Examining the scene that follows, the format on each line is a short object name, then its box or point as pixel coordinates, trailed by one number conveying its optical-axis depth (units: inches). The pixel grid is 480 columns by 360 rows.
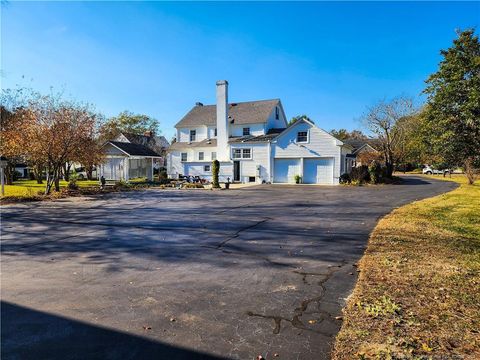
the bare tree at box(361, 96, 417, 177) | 1328.7
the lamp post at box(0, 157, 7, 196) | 691.3
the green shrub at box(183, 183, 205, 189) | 1044.4
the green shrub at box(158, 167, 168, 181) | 1317.2
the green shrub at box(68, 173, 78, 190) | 846.0
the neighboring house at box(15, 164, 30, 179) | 2140.7
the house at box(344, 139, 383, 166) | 1742.1
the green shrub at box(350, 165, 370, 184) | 1132.6
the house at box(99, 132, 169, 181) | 1289.4
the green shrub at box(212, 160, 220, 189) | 1021.2
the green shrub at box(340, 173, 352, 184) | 1137.1
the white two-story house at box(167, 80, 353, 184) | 1174.3
